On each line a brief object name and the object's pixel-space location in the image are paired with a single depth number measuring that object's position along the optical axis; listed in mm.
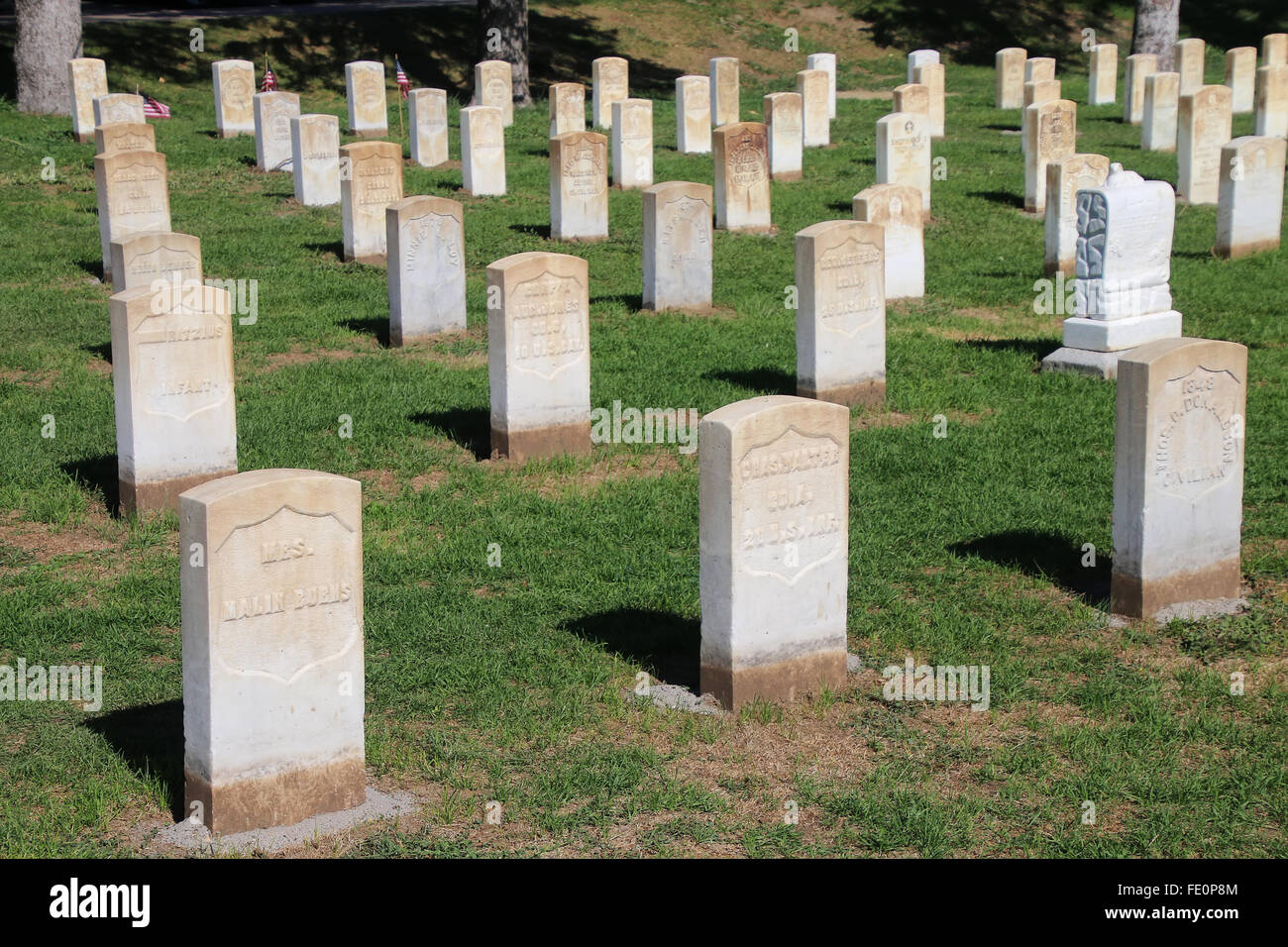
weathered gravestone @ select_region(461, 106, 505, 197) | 19969
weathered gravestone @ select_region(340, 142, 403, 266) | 16344
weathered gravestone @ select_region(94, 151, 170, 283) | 16141
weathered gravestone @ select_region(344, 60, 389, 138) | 24281
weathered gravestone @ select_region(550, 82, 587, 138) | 23984
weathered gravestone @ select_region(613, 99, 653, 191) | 20719
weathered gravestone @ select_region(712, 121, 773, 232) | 17750
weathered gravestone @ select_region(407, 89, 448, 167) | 22156
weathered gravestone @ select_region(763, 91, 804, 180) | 21484
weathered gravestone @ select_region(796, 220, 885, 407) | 11742
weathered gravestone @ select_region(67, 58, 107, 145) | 23016
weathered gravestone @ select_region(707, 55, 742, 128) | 25531
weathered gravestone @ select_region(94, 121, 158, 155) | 18281
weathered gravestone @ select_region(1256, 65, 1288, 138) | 23531
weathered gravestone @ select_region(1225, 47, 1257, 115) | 27703
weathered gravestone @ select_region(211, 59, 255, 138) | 24062
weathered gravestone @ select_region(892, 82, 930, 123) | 22141
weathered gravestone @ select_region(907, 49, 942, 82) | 28812
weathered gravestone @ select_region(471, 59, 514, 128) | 25594
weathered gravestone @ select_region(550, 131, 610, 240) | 17531
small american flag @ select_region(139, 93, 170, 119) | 25750
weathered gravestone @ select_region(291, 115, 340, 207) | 19172
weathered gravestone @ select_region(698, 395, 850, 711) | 6949
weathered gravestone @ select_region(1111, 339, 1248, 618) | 7836
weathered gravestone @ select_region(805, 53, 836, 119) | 28547
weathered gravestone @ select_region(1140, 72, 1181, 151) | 23875
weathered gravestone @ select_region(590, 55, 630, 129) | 26156
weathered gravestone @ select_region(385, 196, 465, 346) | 13438
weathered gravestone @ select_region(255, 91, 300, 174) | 21219
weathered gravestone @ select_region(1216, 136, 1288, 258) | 16234
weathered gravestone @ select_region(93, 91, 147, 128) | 21719
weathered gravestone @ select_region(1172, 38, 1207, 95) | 28953
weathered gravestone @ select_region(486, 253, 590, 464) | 10688
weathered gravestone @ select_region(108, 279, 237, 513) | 9625
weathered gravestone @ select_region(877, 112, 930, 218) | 18984
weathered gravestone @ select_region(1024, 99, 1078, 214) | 18875
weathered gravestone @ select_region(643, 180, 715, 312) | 14422
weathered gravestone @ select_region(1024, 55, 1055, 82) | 27188
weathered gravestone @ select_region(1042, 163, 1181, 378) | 12383
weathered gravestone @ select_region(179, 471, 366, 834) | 5816
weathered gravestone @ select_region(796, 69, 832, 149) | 24516
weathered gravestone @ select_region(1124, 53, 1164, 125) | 26859
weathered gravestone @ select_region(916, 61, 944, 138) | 25688
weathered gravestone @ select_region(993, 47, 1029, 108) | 28422
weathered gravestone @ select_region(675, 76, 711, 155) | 23703
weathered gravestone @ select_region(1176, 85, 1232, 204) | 18906
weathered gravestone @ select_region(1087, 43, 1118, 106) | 28984
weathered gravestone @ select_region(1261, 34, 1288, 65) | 28727
